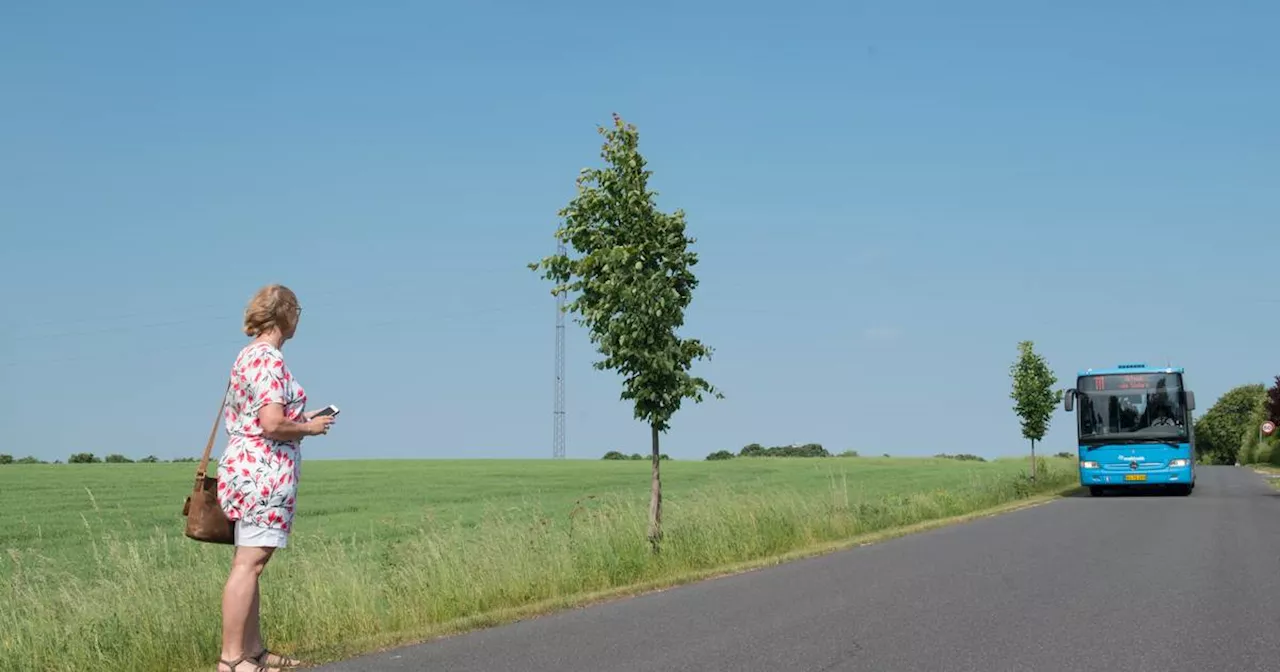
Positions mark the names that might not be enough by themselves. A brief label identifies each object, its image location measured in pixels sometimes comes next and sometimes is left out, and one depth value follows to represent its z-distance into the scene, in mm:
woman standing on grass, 6609
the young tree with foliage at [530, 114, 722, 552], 15367
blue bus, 31453
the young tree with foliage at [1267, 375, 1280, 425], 53516
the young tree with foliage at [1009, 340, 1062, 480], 39469
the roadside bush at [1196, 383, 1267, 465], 111750
